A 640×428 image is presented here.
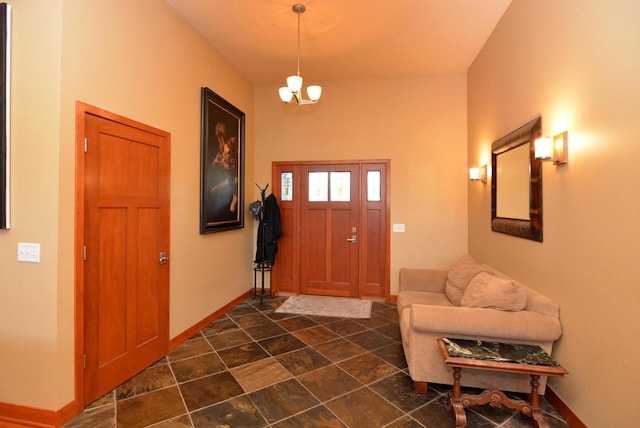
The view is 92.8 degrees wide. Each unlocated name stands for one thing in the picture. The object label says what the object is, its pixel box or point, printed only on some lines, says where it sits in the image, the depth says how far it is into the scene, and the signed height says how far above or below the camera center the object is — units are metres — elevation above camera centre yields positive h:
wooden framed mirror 2.58 +0.30
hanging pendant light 3.10 +1.34
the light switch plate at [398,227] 4.90 -0.20
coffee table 1.97 -0.98
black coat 4.86 -0.28
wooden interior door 2.30 -0.31
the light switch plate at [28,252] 2.07 -0.26
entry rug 4.35 -1.40
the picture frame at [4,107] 2.07 +0.73
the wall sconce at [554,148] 2.20 +0.49
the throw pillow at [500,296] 2.36 -0.64
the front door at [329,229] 5.07 -0.25
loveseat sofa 2.24 -0.83
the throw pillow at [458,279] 3.23 -0.70
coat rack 4.87 -0.62
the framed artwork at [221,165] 3.73 +0.67
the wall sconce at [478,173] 3.92 +0.55
